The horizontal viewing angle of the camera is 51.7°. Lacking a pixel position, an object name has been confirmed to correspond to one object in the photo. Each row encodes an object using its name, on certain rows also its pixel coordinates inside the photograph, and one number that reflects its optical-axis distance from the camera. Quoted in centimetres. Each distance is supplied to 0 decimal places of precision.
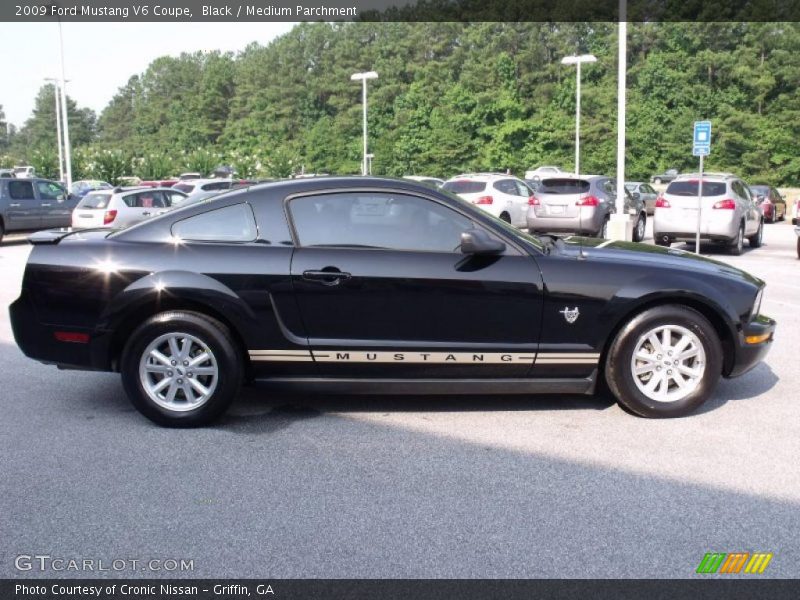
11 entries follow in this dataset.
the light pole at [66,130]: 3309
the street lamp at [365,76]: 3831
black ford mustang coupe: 540
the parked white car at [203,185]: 2744
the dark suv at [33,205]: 2084
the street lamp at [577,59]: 3394
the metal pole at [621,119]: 1653
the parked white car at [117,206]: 1978
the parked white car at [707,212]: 1675
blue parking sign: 1612
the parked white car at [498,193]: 2186
